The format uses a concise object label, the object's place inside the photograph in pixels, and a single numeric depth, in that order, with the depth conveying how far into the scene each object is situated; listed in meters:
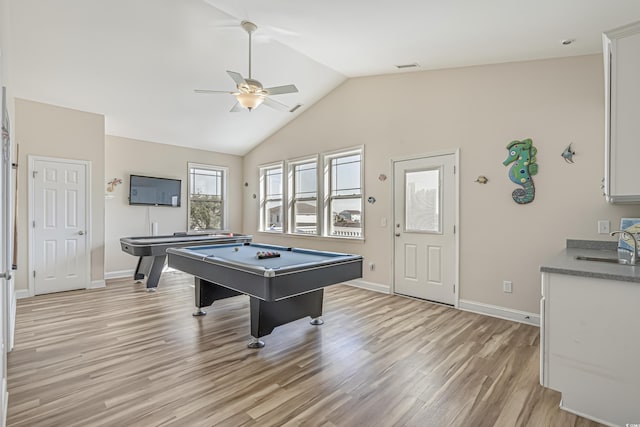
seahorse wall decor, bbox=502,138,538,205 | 3.42
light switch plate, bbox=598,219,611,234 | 2.97
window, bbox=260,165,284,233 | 6.73
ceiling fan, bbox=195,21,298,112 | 3.27
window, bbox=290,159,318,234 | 5.95
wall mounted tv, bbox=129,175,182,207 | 5.77
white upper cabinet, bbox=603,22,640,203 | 1.87
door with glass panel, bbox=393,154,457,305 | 4.07
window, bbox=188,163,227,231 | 6.73
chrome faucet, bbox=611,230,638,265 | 2.05
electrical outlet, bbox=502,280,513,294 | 3.58
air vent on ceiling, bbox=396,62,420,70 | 4.02
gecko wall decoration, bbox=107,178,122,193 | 5.57
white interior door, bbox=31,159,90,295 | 4.50
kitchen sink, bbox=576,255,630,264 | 2.19
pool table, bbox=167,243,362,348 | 2.43
